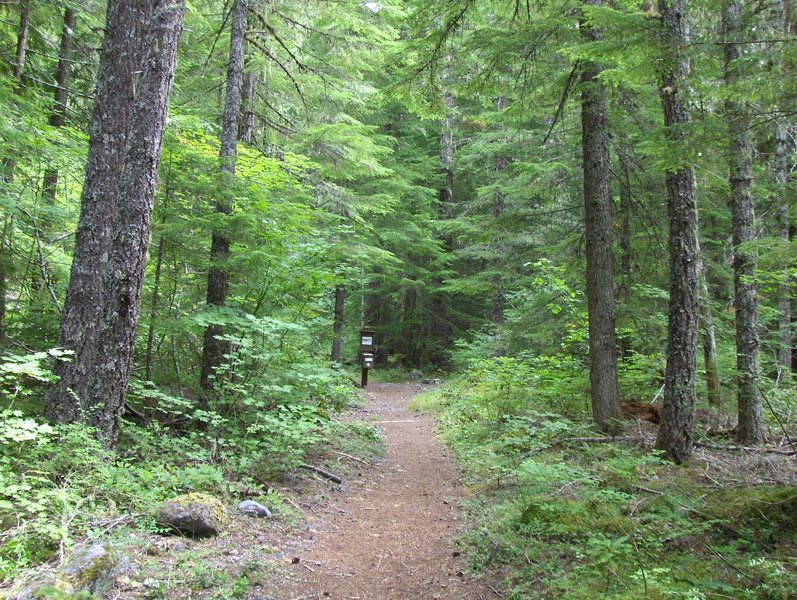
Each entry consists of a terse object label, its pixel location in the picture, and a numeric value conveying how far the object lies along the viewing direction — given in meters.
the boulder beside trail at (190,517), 4.46
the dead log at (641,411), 8.15
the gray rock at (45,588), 2.79
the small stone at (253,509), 5.31
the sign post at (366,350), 18.12
